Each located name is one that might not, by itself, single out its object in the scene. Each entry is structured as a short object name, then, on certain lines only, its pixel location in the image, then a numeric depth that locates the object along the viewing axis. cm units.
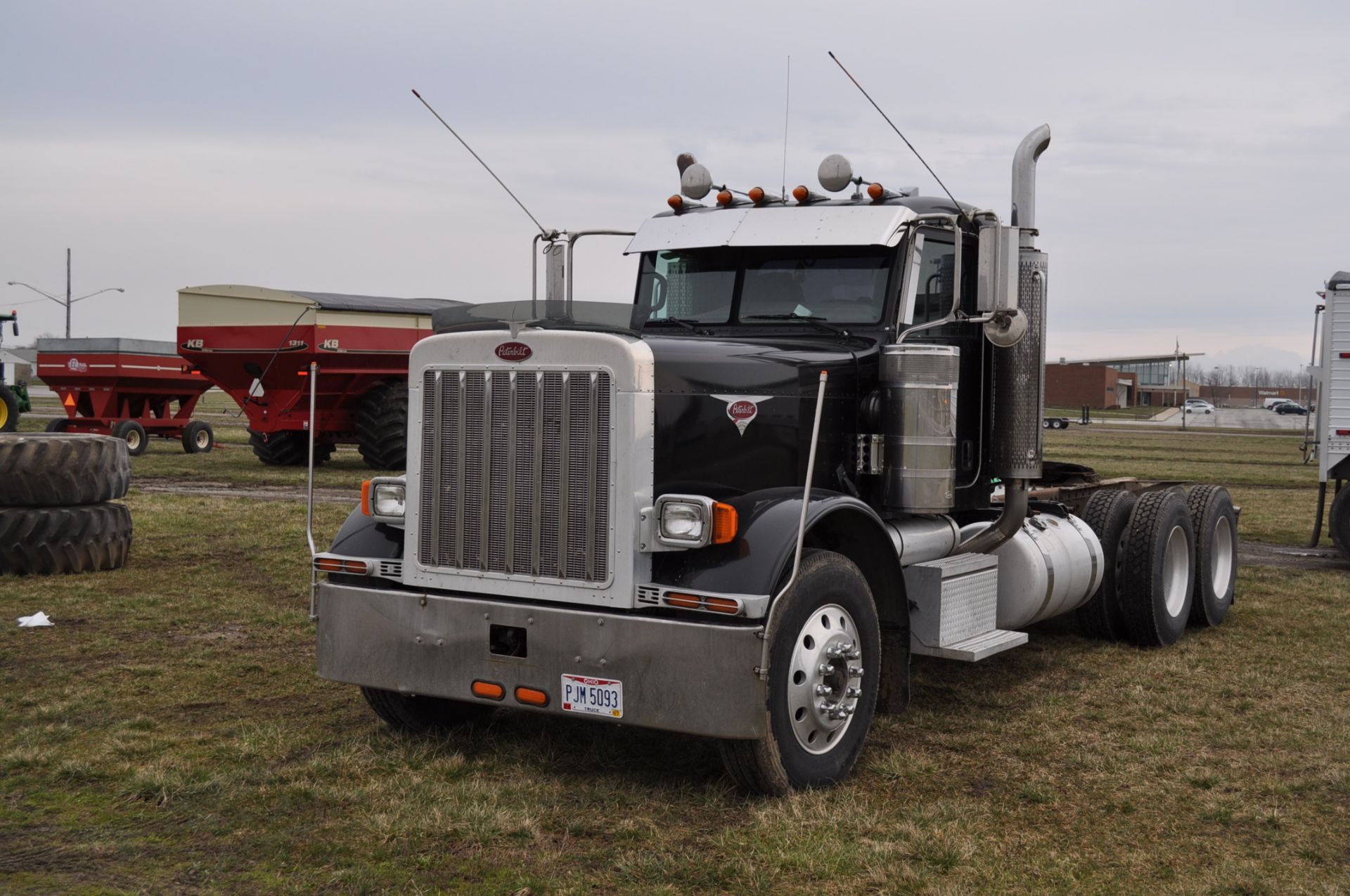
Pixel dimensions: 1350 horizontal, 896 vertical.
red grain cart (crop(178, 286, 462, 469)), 2134
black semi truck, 527
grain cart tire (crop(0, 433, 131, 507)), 1029
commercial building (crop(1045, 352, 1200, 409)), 9912
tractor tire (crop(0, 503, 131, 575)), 1040
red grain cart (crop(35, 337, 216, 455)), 2438
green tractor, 2609
